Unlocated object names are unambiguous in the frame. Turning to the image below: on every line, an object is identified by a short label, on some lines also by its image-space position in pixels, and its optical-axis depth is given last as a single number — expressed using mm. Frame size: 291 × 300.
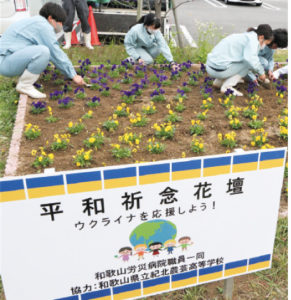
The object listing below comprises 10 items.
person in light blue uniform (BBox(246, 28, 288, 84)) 4805
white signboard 1456
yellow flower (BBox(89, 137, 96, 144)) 3548
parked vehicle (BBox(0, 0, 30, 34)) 5742
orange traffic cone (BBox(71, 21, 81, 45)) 7980
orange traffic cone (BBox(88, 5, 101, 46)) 8109
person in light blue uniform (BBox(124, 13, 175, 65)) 5691
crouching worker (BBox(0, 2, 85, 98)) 4578
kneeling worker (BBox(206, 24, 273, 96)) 4734
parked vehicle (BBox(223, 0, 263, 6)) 20062
